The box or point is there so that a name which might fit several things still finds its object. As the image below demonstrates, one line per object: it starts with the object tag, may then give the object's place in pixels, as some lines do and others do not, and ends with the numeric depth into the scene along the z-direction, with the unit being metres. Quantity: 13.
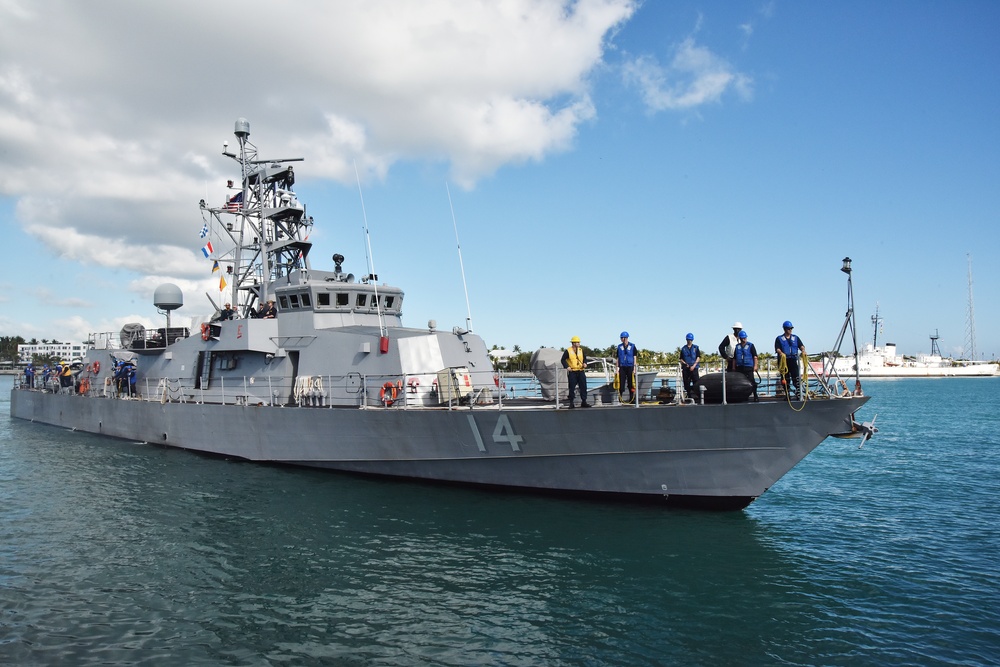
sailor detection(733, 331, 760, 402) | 10.77
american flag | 20.23
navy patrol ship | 10.76
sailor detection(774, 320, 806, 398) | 10.26
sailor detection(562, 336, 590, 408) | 11.26
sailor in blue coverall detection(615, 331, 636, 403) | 11.17
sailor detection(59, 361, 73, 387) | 27.38
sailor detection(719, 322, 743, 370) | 10.91
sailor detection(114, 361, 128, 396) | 22.31
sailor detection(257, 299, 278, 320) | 17.64
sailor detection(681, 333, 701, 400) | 11.07
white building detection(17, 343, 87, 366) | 131.25
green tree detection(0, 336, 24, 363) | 138.75
